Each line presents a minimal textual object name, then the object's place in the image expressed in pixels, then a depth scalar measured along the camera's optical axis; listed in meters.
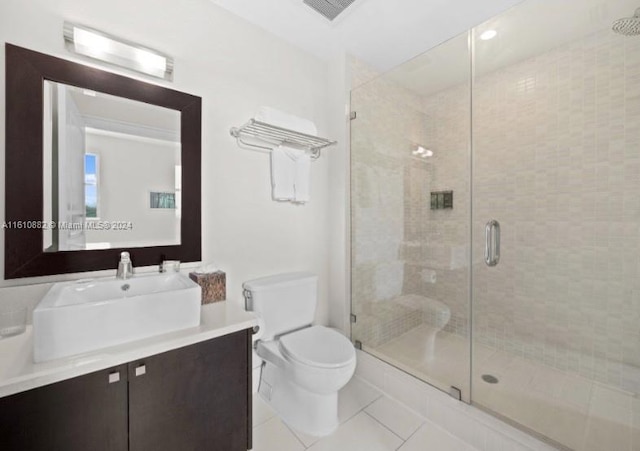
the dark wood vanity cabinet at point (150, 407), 0.82
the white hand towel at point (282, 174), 1.82
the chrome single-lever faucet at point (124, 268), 1.27
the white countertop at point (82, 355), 0.79
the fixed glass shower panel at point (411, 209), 2.02
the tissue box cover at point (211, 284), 1.44
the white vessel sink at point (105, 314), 0.86
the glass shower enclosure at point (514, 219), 1.58
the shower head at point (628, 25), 1.43
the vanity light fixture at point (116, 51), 1.23
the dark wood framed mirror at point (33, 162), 1.12
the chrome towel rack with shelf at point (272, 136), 1.66
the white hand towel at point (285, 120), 1.67
